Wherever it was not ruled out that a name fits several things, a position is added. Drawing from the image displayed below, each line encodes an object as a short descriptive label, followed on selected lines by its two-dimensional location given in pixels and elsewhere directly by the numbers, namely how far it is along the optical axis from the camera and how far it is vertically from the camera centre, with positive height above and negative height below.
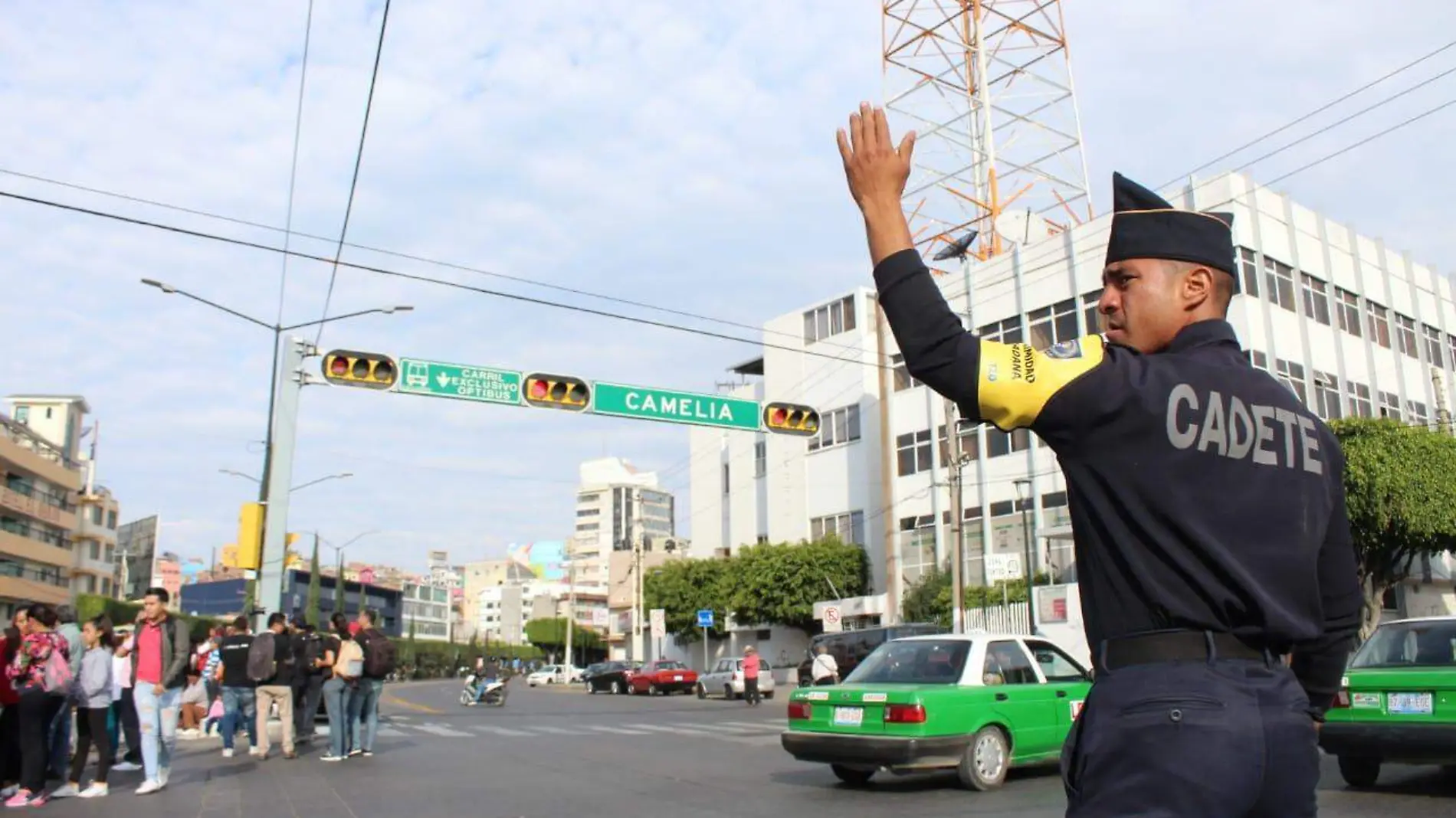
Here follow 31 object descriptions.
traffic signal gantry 20.28 +4.94
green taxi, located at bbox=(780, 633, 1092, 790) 10.28 -0.51
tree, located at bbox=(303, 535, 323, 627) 64.12 +4.48
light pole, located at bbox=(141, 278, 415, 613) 21.16 +6.22
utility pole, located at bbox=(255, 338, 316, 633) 19.25 +3.08
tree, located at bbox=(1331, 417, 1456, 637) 27.70 +3.60
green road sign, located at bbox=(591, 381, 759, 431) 22.61 +4.93
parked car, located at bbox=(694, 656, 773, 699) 37.97 -0.75
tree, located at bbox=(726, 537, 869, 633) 44.81 +2.91
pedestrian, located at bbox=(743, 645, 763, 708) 32.41 -0.51
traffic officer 2.16 +0.21
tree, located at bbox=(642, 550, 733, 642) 51.53 +2.95
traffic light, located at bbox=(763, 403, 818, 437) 23.73 +4.76
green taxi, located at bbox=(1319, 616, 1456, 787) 8.79 -0.45
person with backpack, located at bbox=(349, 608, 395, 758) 14.41 -0.13
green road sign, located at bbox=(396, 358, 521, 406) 20.70 +5.00
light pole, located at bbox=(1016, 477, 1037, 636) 32.56 +4.54
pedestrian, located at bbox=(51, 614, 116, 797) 10.72 -0.28
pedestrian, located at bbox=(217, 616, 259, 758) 15.30 -0.19
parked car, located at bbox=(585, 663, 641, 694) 46.72 -0.75
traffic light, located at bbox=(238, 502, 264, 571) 18.94 +2.07
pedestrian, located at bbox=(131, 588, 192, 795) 10.82 -0.09
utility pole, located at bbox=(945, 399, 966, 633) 26.88 +3.02
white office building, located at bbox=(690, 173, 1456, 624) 34.56 +9.32
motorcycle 34.38 -0.98
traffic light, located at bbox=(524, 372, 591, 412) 21.84 +4.95
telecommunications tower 36.47 +17.37
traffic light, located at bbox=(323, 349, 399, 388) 19.89 +4.98
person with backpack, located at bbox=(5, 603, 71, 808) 10.20 -0.18
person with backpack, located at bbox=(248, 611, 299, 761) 14.21 -0.08
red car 43.78 -0.75
